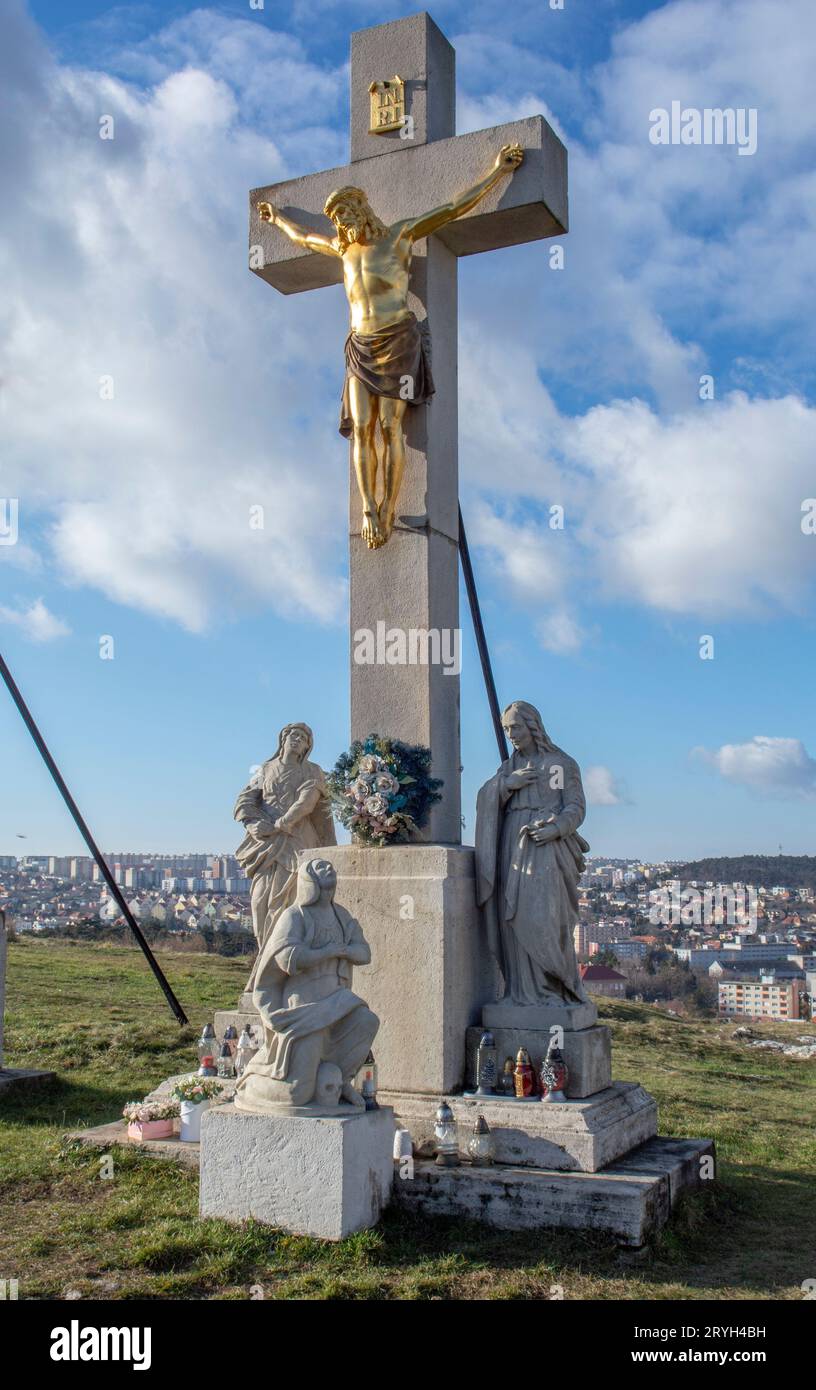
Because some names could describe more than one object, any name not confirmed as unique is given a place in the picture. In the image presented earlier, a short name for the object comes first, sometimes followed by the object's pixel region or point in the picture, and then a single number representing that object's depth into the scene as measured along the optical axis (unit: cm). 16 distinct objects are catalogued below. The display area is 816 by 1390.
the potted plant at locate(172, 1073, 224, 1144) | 726
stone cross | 768
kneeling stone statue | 590
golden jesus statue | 775
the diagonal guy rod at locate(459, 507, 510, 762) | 939
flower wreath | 727
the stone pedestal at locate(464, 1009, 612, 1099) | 681
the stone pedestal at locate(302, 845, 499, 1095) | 690
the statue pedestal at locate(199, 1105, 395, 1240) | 566
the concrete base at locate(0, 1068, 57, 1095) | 964
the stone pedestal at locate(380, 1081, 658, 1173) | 631
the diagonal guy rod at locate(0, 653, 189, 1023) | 1105
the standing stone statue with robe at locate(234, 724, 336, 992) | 824
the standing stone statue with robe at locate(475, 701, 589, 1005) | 710
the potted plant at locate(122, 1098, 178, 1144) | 734
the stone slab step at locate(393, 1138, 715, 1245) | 587
